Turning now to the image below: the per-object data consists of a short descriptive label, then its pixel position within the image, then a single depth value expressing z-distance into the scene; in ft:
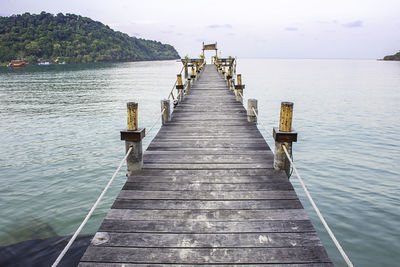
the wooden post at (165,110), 30.99
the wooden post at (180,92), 44.40
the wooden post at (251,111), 30.40
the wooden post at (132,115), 18.02
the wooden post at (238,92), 42.45
